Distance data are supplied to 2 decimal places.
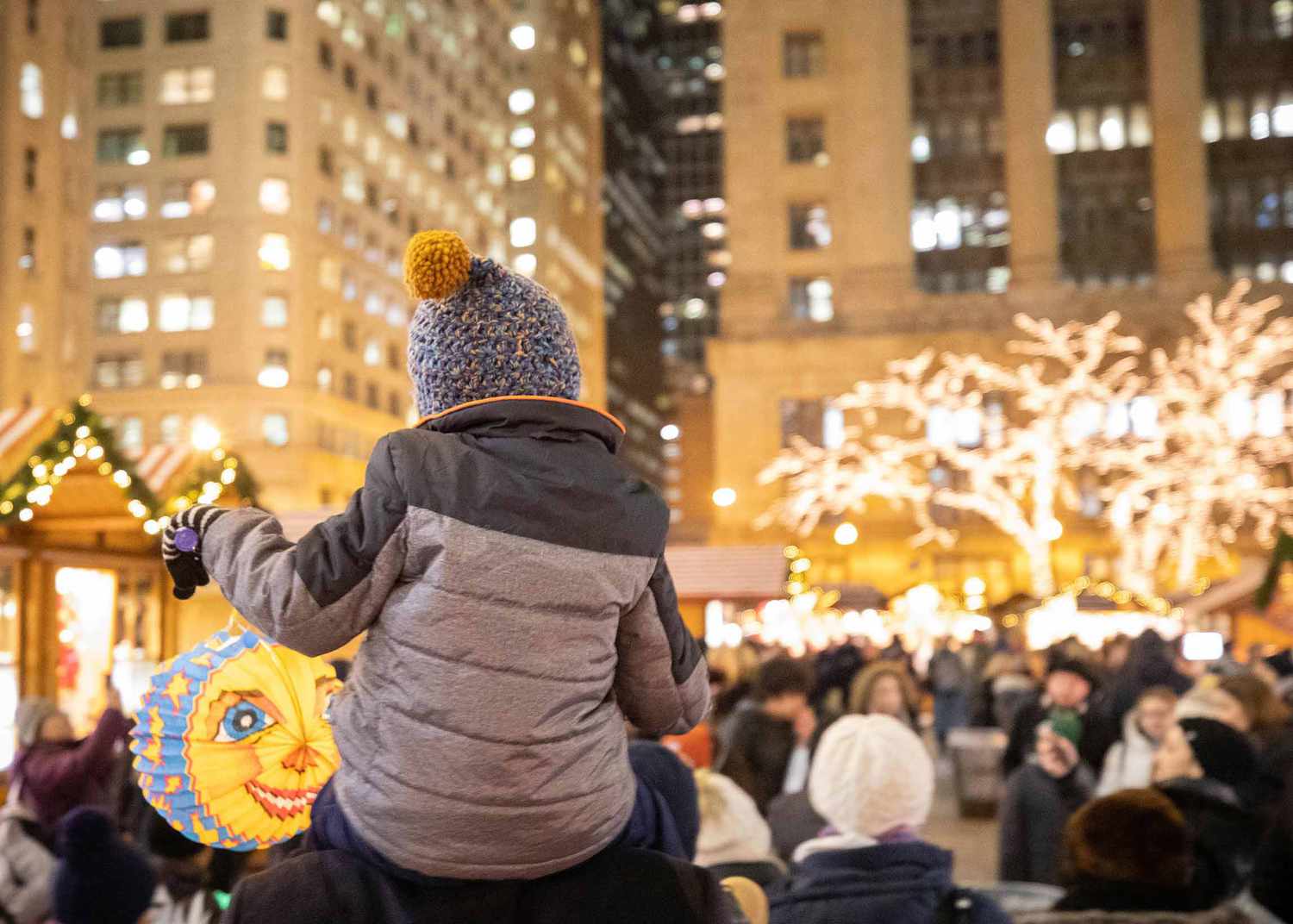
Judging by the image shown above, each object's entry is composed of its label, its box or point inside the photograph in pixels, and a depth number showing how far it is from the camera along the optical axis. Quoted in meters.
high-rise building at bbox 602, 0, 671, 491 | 137.00
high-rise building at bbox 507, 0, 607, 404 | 104.12
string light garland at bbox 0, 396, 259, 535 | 11.51
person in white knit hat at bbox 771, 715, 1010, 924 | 3.41
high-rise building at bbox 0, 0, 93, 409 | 62.16
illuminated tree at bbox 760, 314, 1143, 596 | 43.66
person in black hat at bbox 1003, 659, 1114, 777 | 8.67
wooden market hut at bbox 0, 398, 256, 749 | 11.84
